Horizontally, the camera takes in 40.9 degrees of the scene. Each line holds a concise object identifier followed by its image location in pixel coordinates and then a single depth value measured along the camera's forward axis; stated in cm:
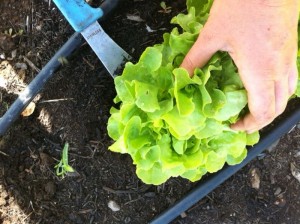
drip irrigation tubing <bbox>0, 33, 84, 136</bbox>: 47
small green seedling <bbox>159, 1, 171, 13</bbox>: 48
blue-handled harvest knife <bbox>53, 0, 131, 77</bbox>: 41
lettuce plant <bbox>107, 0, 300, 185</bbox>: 33
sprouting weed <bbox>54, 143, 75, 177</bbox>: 48
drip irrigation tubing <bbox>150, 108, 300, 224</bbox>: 48
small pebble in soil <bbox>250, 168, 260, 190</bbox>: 50
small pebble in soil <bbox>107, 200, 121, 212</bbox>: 49
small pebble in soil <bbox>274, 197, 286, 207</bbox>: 50
